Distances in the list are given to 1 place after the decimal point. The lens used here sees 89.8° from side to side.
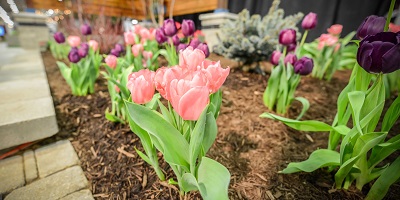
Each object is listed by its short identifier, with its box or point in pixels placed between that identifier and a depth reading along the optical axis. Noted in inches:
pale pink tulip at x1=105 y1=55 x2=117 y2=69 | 55.5
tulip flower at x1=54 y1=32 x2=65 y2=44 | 77.3
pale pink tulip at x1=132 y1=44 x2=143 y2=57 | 69.8
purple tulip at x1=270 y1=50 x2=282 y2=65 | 53.9
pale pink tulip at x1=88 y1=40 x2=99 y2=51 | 76.2
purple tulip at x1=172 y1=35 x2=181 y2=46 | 59.7
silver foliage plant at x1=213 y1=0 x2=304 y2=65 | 76.8
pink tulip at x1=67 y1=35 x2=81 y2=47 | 79.5
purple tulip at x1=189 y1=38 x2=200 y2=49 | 45.4
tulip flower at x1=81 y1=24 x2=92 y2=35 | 76.9
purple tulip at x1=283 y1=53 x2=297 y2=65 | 48.7
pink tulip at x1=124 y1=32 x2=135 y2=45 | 74.6
